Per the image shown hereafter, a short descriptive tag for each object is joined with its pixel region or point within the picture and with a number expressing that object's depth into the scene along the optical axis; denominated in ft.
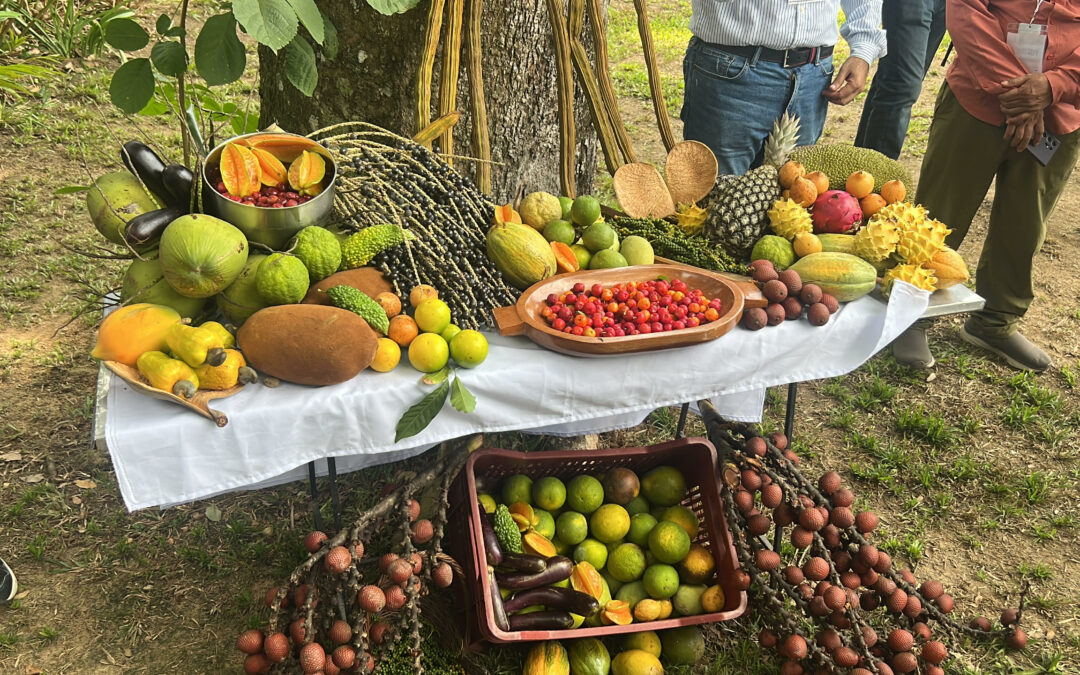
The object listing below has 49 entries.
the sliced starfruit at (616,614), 6.75
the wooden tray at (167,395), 5.19
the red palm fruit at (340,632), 5.84
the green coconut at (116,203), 5.96
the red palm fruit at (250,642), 5.69
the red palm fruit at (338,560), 5.88
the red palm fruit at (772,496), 6.86
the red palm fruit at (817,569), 6.64
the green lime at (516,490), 7.35
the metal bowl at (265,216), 5.79
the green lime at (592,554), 7.17
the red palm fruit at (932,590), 7.04
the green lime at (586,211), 7.26
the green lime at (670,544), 7.11
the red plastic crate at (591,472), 6.52
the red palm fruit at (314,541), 6.17
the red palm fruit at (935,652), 6.73
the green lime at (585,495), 7.36
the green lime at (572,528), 7.22
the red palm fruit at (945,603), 7.04
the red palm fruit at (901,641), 6.66
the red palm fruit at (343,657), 5.79
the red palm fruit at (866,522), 6.85
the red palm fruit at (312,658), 5.63
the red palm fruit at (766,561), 6.70
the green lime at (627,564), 7.09
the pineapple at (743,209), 7.34
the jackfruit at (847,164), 7.94
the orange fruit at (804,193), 7.43
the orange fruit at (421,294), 6.09
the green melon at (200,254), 5.29
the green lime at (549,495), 7.36
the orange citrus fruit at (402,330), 5.92
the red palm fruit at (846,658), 6.45
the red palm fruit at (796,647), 6.46
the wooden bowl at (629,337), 5.96
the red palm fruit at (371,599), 5.74
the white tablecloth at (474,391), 5.32
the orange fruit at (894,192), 7.56
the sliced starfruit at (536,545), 7.00
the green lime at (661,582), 6.95
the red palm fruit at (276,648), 5.72
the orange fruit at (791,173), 7.54
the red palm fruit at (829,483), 7.02
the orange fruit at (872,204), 7.57
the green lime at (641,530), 7.39
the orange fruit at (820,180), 7.66
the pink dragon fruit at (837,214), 7.44
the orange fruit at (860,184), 7.66
